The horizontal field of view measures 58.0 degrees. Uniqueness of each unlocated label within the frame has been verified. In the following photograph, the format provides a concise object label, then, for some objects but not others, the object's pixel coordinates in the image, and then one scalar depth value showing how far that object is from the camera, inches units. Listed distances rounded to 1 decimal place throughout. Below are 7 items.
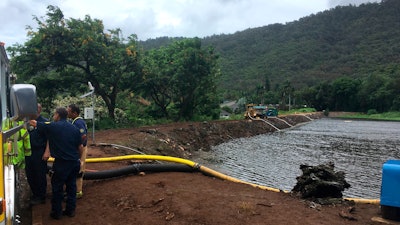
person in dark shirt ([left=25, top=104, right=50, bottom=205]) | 249.8
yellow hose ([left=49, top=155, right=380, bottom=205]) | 360.5
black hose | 322.7
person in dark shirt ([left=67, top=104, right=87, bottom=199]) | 263.9
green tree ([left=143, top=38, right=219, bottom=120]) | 1069.1
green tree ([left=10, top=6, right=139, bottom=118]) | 810.2
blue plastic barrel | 218.5
